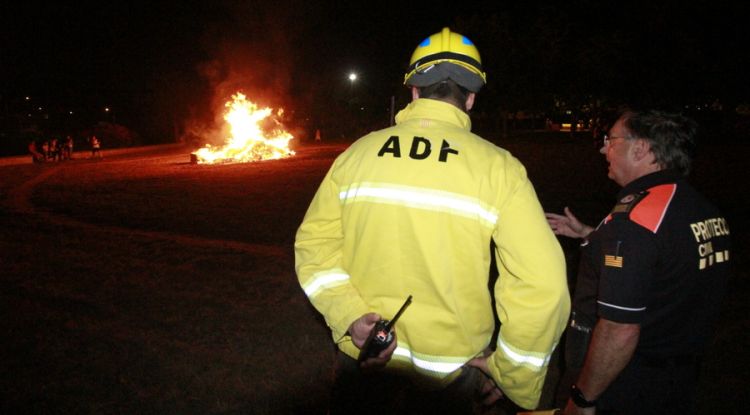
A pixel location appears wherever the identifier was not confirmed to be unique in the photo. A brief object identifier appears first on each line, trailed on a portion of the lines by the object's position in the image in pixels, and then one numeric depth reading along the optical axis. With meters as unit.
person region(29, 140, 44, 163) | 26.61
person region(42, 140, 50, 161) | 26.98
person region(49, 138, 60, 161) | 27.38
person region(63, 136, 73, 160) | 28.25
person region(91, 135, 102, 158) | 29.58
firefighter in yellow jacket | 1.91
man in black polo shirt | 2.07
